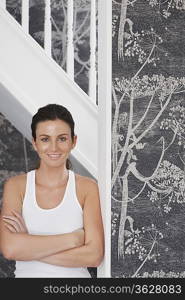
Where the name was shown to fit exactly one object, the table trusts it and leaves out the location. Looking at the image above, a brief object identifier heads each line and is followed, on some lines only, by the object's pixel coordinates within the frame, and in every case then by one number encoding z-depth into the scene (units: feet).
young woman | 8.39
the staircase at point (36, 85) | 8.86
